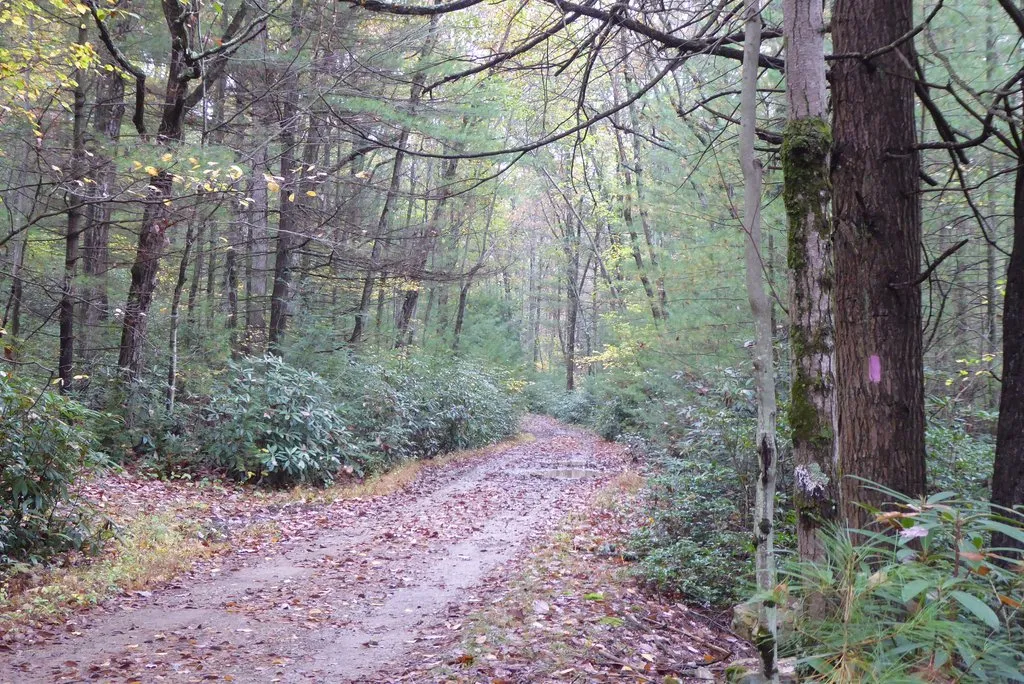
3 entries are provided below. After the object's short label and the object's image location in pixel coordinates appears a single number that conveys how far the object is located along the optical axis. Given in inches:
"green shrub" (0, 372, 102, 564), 261.7
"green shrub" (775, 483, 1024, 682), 92.5
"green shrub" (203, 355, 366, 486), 473.4
